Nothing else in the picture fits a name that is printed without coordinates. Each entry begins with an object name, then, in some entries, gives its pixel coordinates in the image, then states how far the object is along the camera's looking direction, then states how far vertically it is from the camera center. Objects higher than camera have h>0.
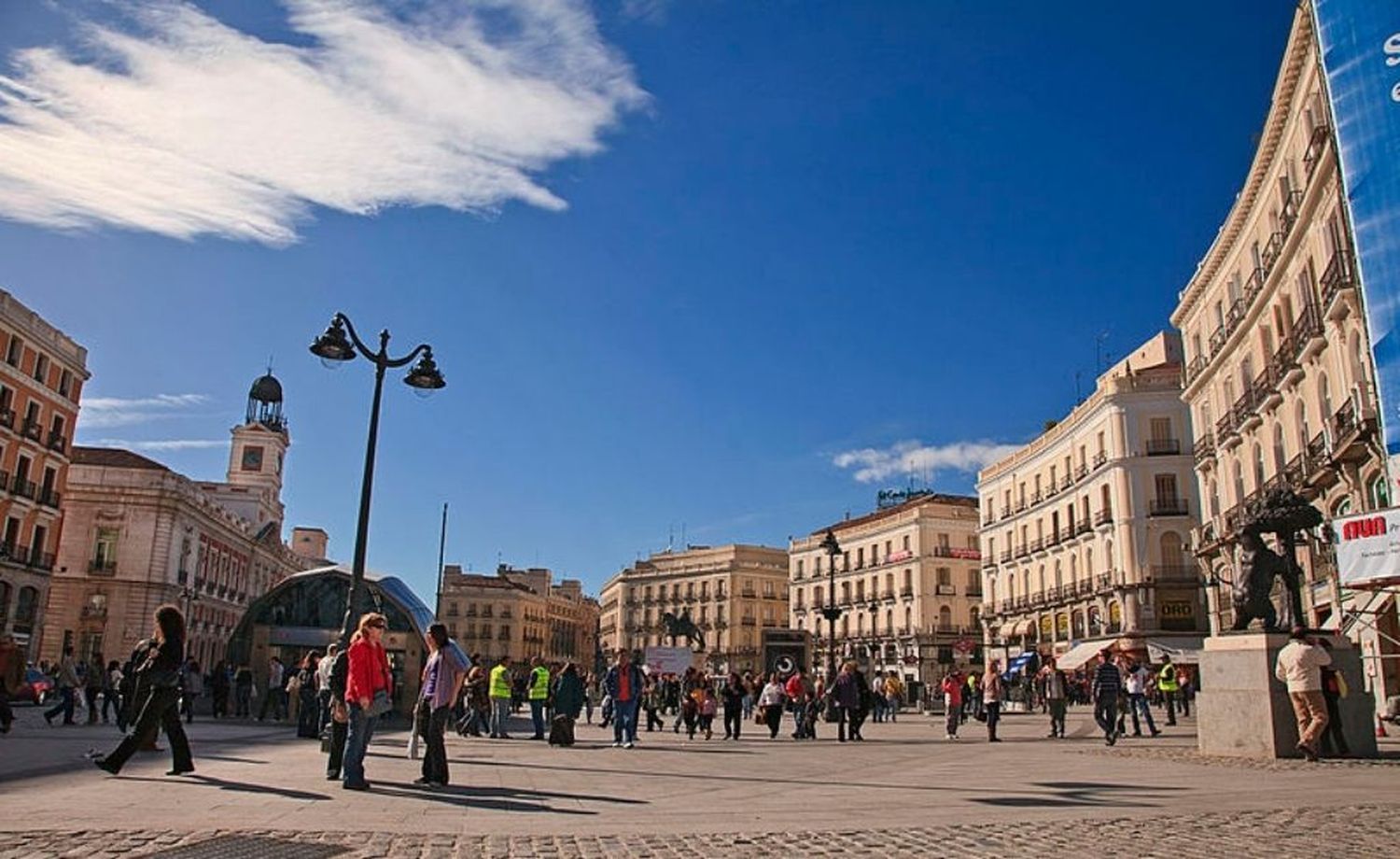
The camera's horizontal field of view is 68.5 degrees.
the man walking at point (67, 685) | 19.31 -0.30
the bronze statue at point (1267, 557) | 13.34 +1.75
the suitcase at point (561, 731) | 16.90 -0.82
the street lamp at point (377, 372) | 13.55 +4.33
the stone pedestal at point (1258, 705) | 12.52 -0.12
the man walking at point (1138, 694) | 20.20 -0.03
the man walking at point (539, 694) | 19.55 -0.28
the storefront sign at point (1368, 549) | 16.95 +2.43
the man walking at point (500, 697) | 19.58 -0.35
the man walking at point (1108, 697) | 16.83 -0.09
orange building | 45.03 +9.70
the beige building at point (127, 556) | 56.47 +6.43
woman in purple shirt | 9.38 -0.18
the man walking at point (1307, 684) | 11.78 +0.12
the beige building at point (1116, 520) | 45.03 +7.84
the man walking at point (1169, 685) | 24.14 +0.17
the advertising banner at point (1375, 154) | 18.31 +9.57
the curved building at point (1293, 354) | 23.28 +9.05
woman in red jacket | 8.79 -0.15
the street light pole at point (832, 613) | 27.95 +2.17
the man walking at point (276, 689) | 22.19 -0.33
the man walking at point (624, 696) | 17.05 -0.23
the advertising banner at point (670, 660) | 31.56 +0.66
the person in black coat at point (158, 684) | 8.95 -0.11
